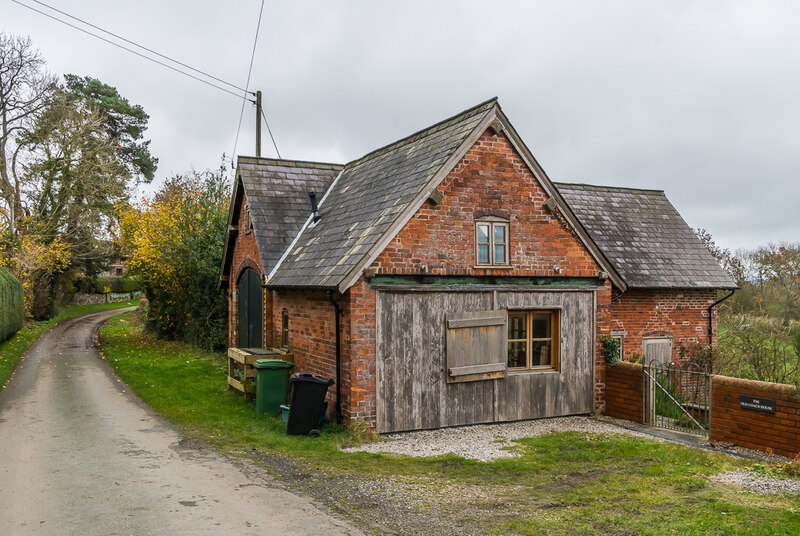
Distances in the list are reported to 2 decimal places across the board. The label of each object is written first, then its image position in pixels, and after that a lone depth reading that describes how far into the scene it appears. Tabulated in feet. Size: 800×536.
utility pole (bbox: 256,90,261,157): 86.27
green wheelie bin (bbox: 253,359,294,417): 43.45
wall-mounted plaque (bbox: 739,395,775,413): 33.60
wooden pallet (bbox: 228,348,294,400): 45.64
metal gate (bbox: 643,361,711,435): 41.60
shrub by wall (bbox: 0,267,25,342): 87.76
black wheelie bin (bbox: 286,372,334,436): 37.50
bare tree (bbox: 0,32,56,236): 105.50
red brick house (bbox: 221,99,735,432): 38.73
